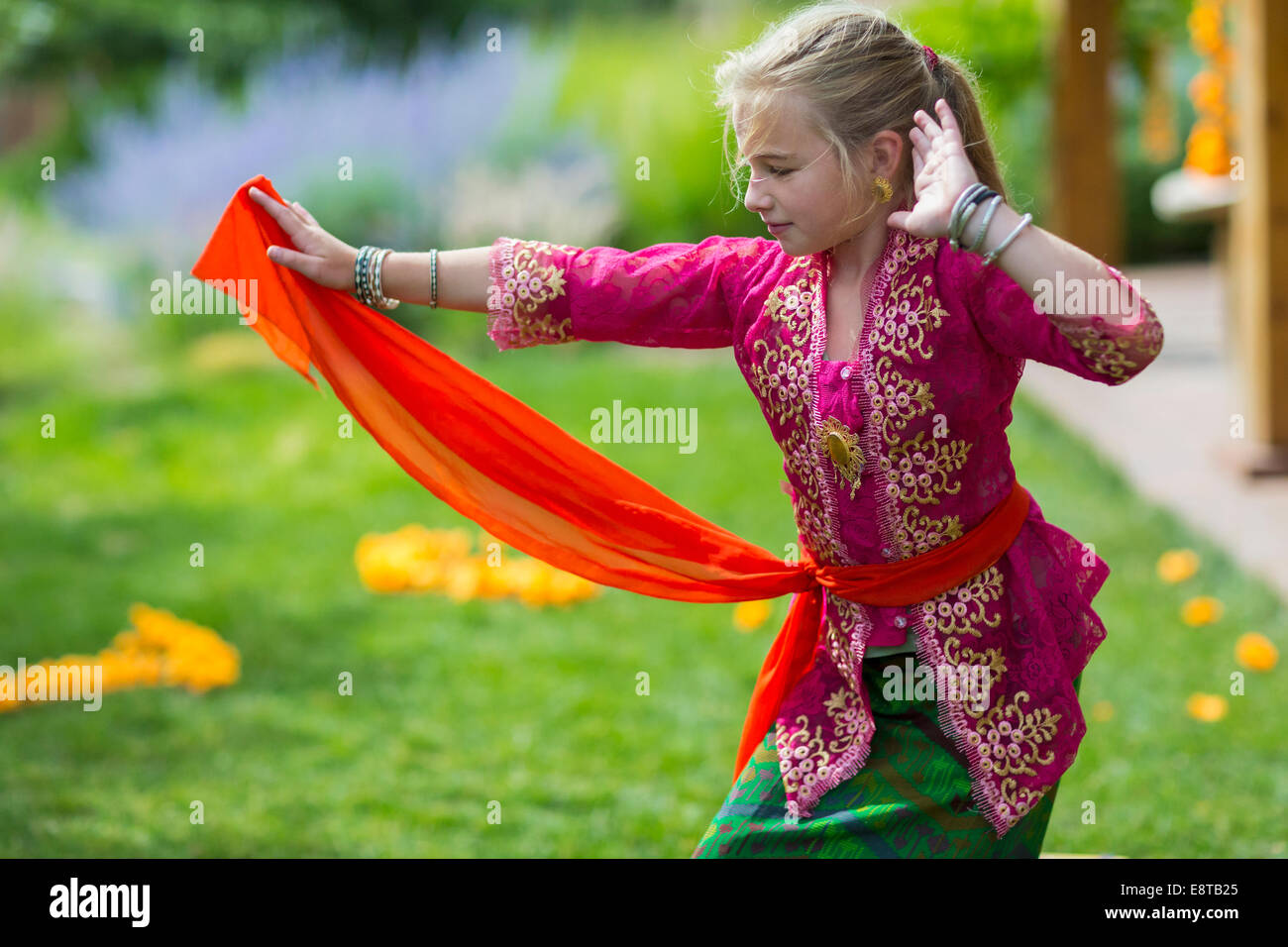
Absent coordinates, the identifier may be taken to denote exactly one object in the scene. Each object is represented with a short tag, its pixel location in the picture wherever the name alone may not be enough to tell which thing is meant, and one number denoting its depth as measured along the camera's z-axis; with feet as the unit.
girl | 7.79
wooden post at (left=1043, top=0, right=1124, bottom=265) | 32.71
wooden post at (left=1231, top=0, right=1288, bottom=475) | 20.44
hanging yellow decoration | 26.11
